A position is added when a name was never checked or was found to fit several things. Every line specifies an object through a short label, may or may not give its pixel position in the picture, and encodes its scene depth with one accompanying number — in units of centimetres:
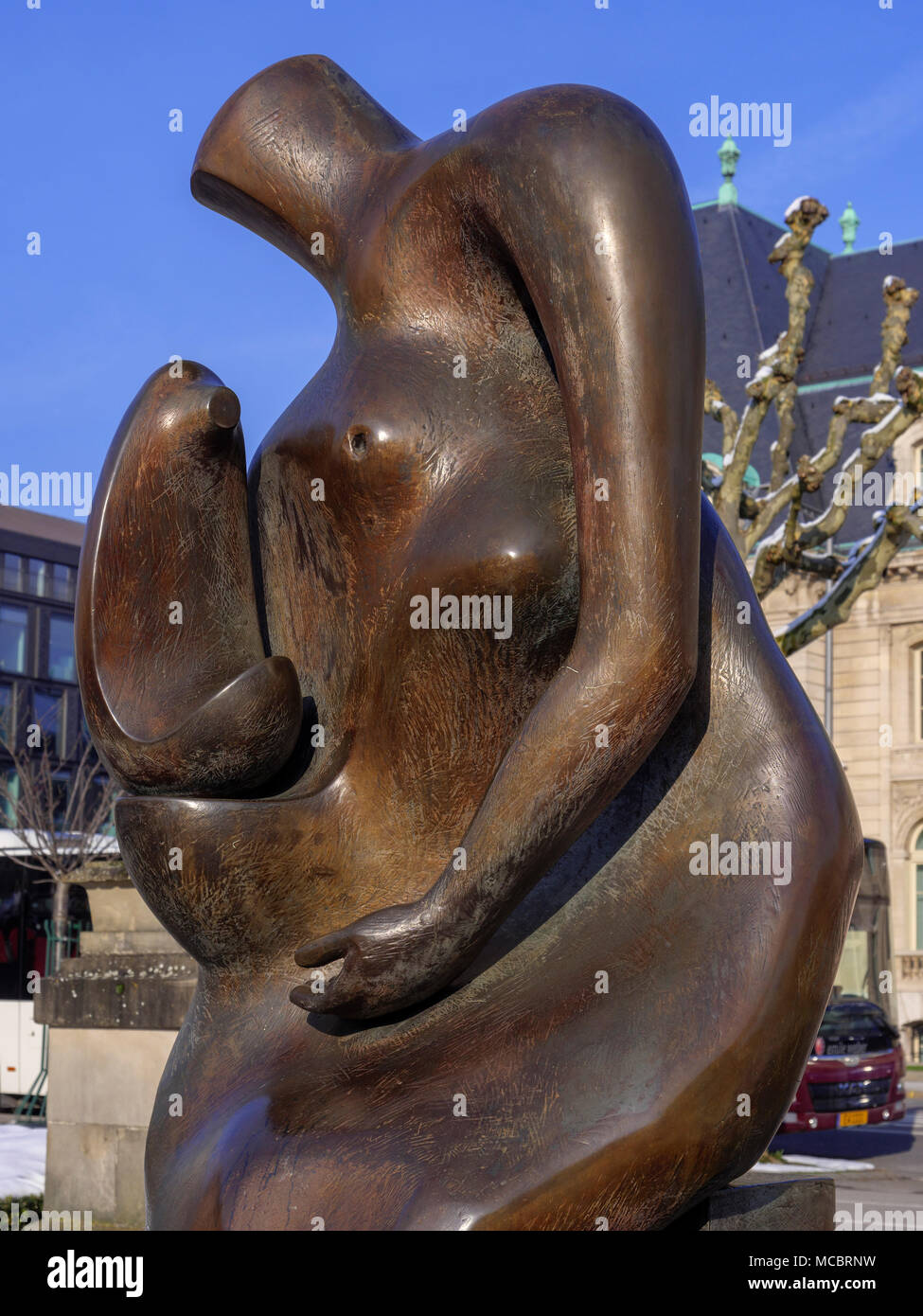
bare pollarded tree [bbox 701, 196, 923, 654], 1348
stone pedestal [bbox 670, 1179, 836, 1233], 247
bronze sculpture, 223
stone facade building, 3225
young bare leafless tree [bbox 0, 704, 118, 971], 2227
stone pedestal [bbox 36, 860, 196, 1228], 793
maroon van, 1537
